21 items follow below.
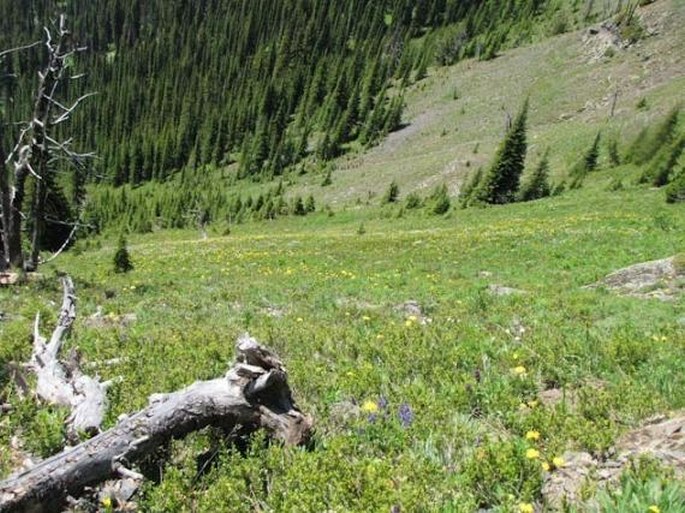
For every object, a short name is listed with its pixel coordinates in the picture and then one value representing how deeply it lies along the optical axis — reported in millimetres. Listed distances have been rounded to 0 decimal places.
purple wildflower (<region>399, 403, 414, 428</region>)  5140
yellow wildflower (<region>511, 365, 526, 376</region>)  6352
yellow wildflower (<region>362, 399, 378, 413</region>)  5355
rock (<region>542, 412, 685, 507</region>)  3951
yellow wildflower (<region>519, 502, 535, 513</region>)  3561
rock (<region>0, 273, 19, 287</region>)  14891
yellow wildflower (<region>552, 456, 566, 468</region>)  4172
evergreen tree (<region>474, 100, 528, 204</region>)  46562
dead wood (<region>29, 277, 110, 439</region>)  5109
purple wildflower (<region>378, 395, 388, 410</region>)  5594
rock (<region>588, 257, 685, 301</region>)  12531
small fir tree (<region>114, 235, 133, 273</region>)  21422
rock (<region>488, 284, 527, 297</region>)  13175
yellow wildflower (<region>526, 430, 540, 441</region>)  4562
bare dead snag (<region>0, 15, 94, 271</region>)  16750
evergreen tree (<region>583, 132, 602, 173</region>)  50125
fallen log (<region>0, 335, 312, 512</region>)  3762
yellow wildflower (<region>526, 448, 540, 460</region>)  4172
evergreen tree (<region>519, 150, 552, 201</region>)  45594
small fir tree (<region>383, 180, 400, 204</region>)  61688
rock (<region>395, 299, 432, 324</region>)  10847
